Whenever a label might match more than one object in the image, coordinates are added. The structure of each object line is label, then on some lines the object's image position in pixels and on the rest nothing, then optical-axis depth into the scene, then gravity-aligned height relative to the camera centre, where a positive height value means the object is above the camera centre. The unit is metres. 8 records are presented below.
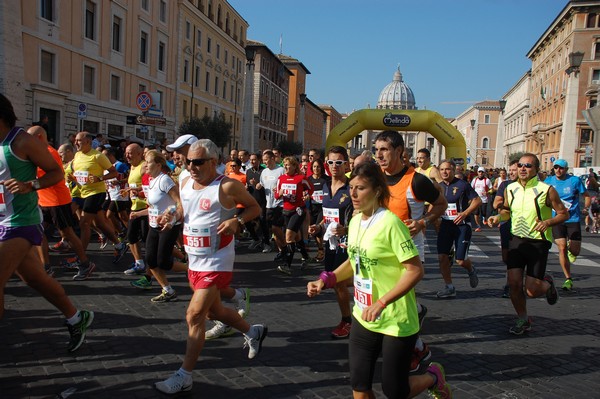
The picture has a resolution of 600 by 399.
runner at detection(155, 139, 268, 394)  3.92 -0.55
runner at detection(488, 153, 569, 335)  5.69 -0.60
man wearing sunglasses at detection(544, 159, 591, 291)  8.62 -0.29
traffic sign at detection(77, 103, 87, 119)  16.55 +1.40
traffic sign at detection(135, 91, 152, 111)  14.38 +1.61
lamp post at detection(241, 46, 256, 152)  31.56 +3.85
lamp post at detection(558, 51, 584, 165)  18.97 +4.12
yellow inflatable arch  25.30 +2.41
